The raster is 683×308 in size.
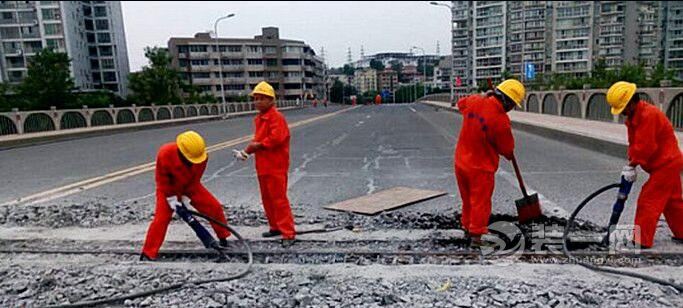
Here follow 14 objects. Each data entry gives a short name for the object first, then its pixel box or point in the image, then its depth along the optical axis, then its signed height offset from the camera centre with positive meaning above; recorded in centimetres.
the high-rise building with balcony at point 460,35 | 10325 +1219
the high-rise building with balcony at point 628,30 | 7512 +807
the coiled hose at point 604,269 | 286 -136
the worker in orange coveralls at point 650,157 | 334 -64
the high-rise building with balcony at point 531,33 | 8031 +932
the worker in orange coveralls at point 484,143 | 354 -49
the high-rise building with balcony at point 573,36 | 7512 +775
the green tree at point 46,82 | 3356 +188
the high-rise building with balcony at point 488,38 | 8650 +933
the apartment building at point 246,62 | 7875 +640
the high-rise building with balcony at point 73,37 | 6319 +1049
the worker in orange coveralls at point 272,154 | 382 -52
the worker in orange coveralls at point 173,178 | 348 -65
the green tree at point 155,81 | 3781 +172
